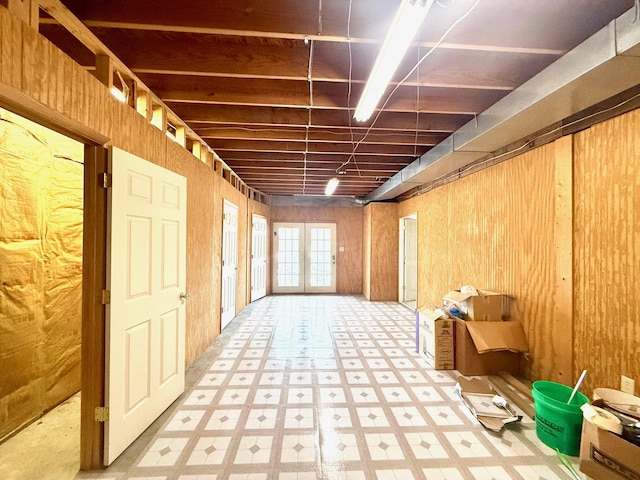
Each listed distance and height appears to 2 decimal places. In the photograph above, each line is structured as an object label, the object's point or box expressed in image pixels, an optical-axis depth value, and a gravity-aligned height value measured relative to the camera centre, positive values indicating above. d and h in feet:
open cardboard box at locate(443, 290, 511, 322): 9.64 -2.24
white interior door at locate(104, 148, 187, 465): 5.70 -1.37
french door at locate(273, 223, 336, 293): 24.11 -1.45
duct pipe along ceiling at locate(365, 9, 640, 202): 4.83 +3.30
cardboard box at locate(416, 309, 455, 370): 9.93 -3.62
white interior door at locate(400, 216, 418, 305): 20.59 -1.22
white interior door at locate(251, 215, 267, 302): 20.20 -1.30
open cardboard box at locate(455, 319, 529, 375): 8.89 -3.38
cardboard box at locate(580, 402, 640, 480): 4.70 -3.78
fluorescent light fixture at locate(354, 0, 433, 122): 3.76 +3.18
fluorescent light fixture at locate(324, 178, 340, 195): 16.64 +3.57
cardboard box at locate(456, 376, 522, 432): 6.93 -4.44
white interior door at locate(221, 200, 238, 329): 14.08 -1.14
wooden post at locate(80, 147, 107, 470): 5.57 -1.29
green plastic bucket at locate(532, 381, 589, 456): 5.92 -3.92
